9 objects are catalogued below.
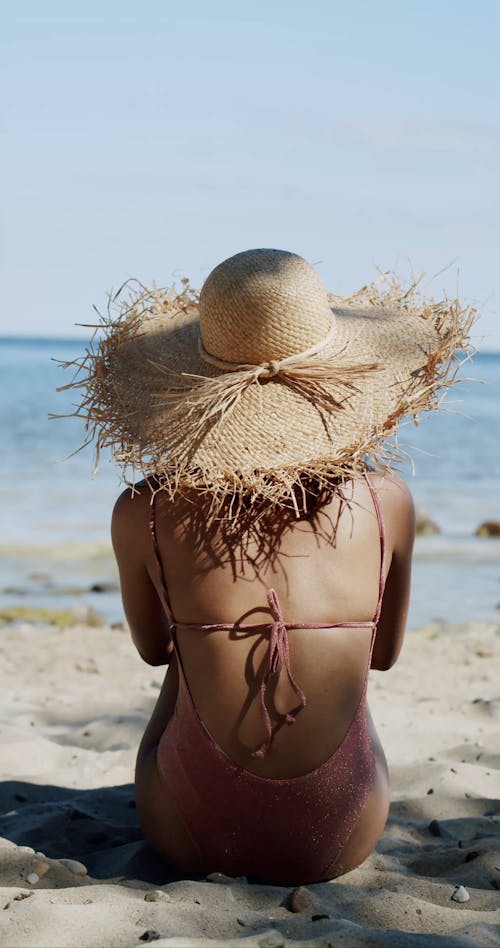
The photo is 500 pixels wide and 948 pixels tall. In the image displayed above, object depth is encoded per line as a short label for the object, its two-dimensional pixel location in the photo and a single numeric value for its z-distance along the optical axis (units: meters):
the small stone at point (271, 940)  2.05
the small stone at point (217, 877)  2.49
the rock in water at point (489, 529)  10.69
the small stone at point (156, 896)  2.31
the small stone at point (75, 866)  2.63
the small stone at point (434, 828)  3.02
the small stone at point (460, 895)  2.42
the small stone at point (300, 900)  2.31
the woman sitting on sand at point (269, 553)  2.40
